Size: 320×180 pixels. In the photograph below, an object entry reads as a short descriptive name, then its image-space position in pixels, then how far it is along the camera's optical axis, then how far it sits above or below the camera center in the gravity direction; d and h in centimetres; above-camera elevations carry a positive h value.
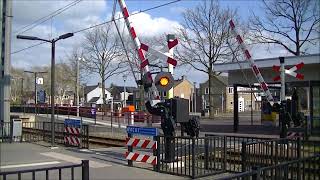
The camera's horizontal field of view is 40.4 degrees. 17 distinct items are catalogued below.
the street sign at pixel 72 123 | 1813 -84
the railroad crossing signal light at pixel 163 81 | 1174 +59
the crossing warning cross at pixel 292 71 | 1418 +106
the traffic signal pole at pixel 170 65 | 1231 +107
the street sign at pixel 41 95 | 3738 +68
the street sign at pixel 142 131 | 1197 -79
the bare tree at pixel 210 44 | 4558 +624
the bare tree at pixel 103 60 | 5588 +553
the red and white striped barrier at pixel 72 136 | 1764 -138
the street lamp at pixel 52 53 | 1842 +215
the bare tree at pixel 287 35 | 2954 +616
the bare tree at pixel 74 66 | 5842 +542
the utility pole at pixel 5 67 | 2050 +172
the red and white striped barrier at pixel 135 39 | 1320 +206
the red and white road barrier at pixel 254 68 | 1639 +138
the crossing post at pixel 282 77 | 1347 +80
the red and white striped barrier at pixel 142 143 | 1184 -113
